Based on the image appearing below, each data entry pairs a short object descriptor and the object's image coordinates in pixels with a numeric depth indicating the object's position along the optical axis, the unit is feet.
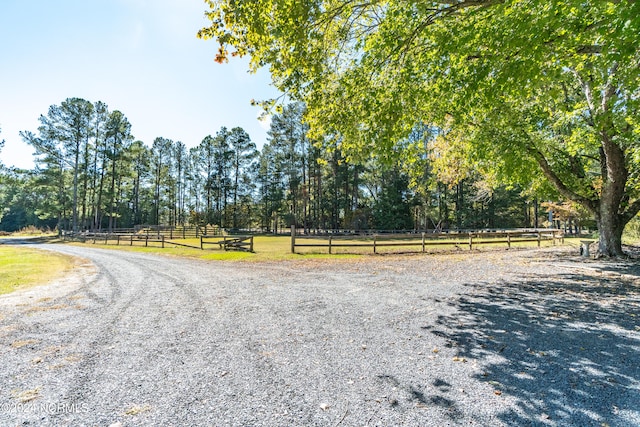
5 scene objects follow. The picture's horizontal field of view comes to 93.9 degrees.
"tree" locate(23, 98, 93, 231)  116.16
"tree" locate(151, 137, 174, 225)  179.52
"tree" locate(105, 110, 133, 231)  131.64
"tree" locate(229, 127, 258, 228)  173.17
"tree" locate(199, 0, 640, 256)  18.54
